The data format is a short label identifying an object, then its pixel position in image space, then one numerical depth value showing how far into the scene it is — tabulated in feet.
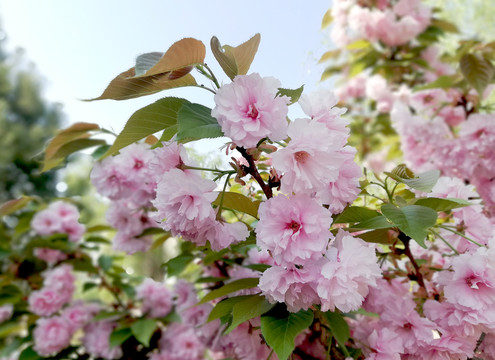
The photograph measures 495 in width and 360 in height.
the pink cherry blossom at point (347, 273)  1.21
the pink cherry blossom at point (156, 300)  4.03
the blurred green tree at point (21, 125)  24.75
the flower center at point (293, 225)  1.24
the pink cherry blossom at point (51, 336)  3.84
